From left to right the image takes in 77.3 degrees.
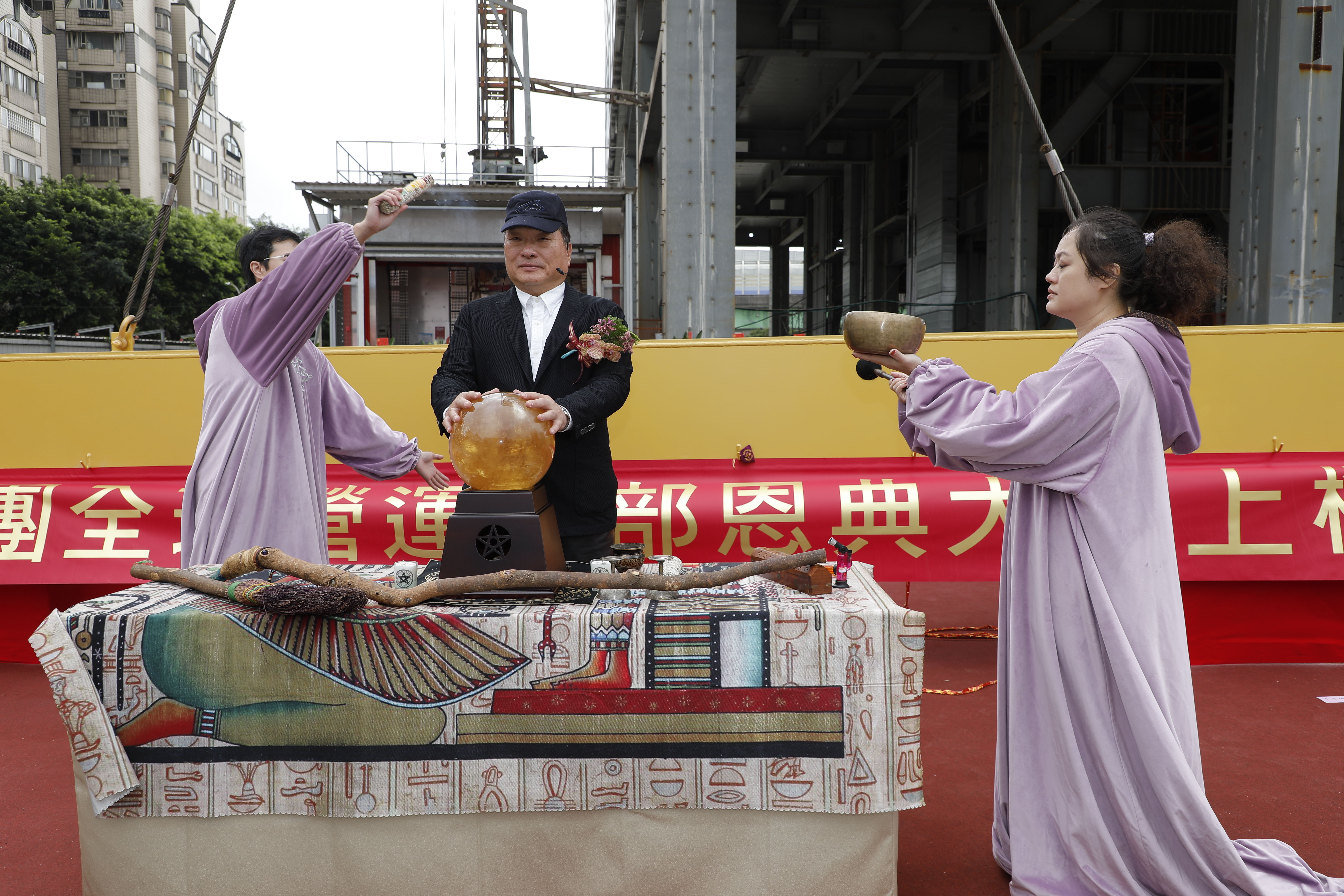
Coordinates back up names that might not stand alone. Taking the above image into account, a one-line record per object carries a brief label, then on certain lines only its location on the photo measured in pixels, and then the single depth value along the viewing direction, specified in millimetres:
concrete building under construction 7082
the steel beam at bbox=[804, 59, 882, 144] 15438
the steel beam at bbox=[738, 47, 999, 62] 13445
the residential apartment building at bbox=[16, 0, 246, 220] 46031
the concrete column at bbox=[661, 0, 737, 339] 7375
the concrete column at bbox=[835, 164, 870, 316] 22578
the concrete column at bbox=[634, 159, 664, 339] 17672
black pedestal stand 1877
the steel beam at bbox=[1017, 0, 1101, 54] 12289
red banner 3818
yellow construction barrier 3936
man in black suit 2395
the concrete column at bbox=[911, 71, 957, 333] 17016
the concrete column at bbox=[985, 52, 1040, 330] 14484
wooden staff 1773
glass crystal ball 1897
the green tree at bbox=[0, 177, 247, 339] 27734
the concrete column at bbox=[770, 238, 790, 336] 33781
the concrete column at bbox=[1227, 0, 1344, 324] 6926
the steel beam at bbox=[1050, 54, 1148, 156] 15195
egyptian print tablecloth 1683
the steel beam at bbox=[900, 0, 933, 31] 12477
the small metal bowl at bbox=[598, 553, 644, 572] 2105
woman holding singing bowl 1854
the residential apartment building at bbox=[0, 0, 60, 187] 39344
